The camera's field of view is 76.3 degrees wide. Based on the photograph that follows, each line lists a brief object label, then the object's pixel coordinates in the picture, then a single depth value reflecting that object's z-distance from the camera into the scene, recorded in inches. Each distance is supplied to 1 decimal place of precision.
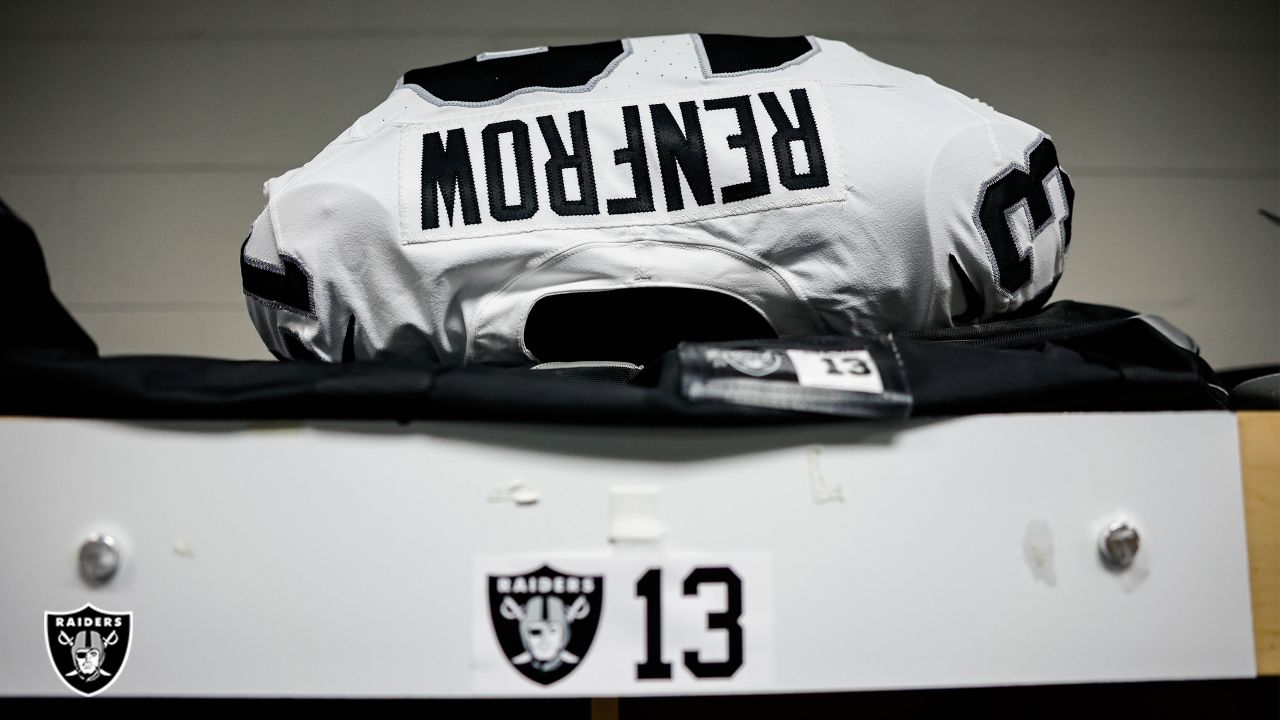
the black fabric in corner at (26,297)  18.2
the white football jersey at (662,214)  19.9
